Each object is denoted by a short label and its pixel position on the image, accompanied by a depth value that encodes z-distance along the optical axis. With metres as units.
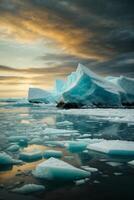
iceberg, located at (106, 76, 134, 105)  20.24
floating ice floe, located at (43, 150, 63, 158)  3.13
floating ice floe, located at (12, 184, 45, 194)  1.97
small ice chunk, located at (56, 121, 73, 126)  7.24
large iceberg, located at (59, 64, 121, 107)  16.82
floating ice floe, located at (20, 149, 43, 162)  3.00
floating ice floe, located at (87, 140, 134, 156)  3.26
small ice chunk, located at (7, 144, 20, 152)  3.46
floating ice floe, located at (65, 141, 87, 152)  3.61
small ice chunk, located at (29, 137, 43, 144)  4.07
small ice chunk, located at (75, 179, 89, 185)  2.18
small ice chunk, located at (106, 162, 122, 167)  2.75
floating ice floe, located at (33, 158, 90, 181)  2.32
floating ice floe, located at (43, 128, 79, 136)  5.23
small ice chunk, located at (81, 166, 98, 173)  2.56
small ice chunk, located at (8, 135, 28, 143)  4.19
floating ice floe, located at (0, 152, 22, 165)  2.80
